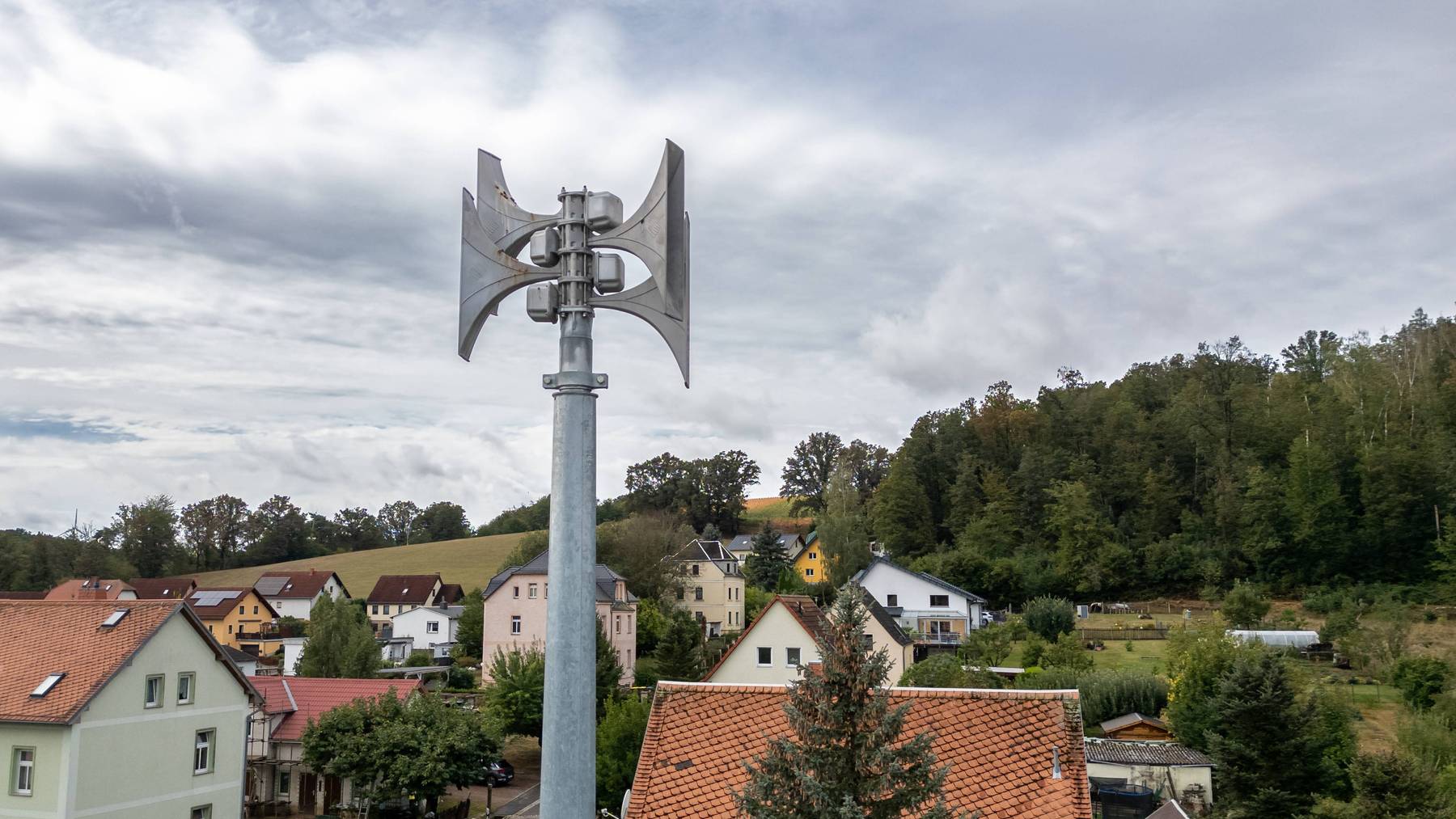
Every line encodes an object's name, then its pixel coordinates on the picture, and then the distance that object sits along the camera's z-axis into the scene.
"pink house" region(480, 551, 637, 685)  53.22
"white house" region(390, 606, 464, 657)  72.75
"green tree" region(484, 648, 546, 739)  38.84
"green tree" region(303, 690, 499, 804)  28.84
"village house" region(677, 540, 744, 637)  73.81
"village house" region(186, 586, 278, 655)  73.19
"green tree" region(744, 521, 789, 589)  81.06
